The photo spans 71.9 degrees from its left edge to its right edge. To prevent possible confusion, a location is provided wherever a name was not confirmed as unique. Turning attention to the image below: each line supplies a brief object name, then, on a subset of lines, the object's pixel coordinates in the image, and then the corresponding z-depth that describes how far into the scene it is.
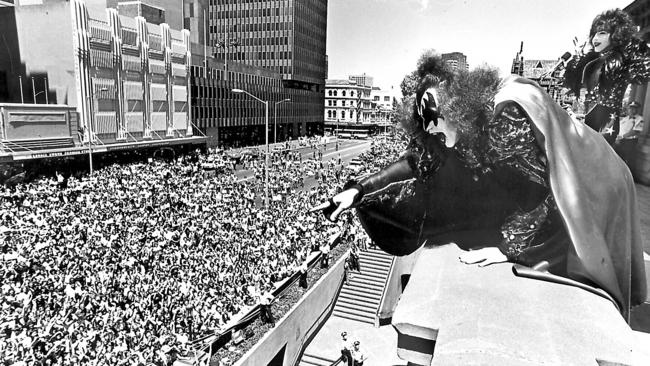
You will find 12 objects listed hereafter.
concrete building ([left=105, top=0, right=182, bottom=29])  44.62
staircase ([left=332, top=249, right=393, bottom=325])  16.97
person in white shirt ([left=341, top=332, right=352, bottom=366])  12.27
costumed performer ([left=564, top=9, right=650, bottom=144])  6.41
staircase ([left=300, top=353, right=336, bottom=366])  14.07
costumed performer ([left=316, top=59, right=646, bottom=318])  4.73
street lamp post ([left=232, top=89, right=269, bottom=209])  25.37
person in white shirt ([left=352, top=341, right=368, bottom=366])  12.16
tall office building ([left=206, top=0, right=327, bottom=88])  84.62
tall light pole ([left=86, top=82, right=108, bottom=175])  37.31
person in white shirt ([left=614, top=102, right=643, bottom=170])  7.35
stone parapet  3.12
